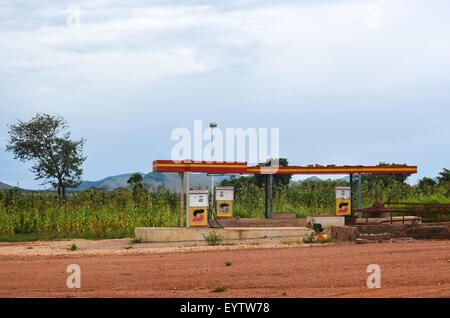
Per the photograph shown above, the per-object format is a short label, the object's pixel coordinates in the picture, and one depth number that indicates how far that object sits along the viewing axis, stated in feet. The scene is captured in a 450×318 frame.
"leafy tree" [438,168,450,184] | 175.98
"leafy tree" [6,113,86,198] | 167.32
